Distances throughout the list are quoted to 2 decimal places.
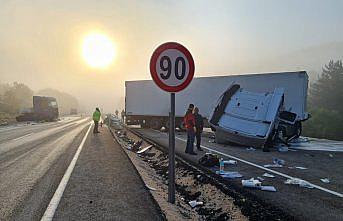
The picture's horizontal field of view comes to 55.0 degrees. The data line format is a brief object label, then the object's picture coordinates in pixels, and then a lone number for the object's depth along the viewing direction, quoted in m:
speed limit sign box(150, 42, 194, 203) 5.23
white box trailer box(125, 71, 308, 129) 17.62
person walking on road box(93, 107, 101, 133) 23.42
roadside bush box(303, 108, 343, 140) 42.62
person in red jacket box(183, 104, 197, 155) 12.42
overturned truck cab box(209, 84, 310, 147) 14.37
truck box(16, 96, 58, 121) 47.88
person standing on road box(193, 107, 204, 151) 13.84
